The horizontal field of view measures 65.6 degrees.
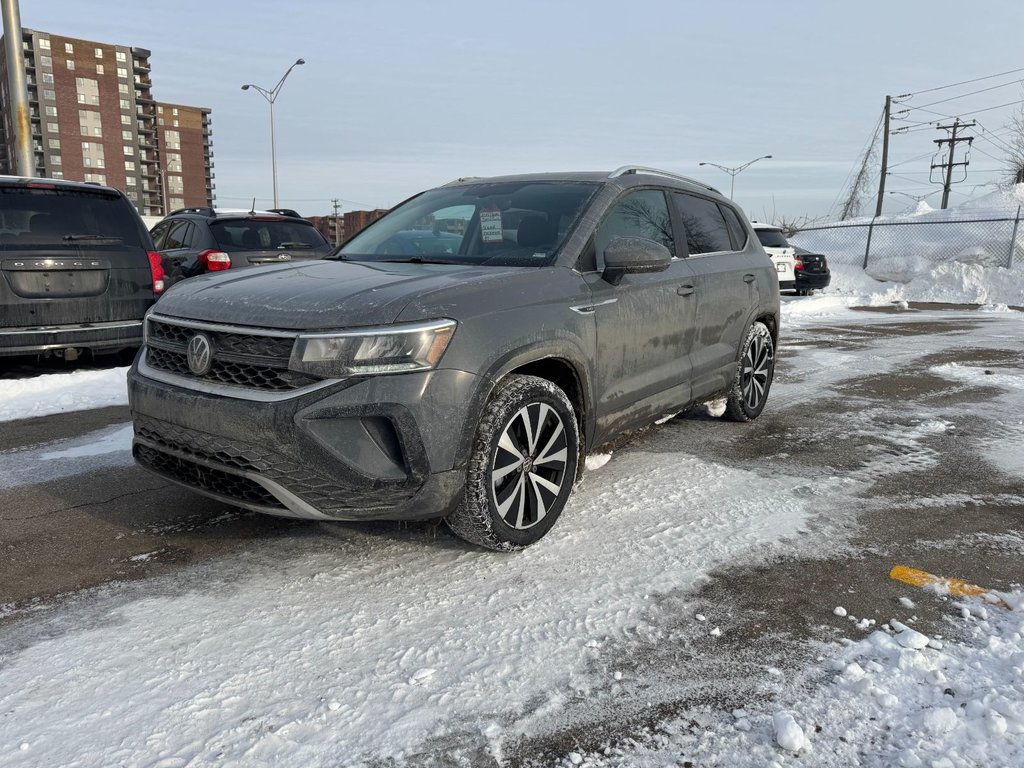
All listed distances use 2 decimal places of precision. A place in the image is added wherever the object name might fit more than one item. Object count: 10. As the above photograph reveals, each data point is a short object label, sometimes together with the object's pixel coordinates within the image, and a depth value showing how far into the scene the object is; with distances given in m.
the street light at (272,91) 34.56
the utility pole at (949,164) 44.81
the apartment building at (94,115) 97.38
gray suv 3.09
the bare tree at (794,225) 34.37
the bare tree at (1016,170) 37.91
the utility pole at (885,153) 39.59
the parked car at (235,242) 9.08
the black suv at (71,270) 6.63
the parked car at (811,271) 19.42
